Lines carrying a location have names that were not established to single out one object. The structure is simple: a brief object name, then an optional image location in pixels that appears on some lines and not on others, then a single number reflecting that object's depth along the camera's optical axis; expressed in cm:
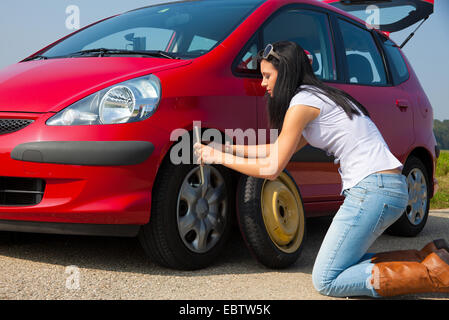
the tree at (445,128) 5235
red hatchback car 312
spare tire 350
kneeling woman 298
